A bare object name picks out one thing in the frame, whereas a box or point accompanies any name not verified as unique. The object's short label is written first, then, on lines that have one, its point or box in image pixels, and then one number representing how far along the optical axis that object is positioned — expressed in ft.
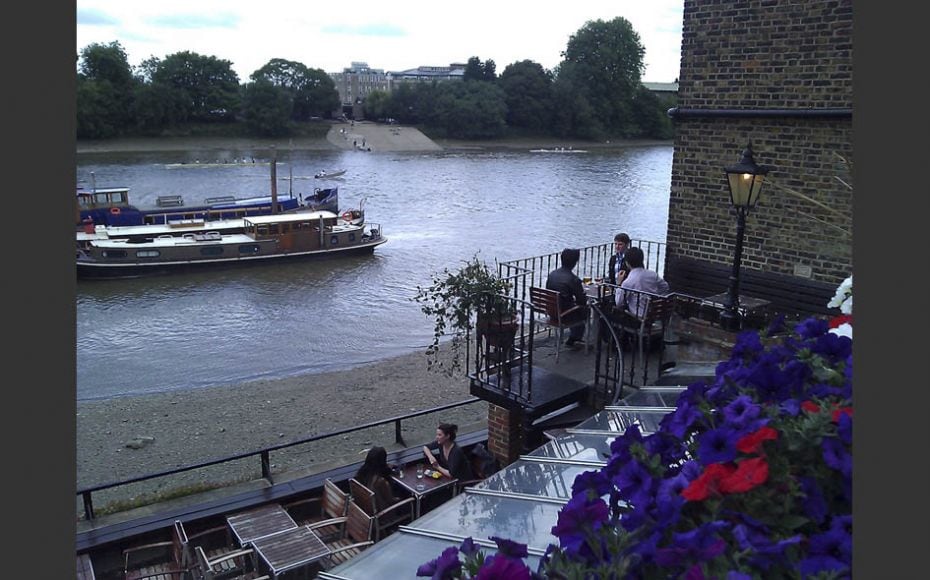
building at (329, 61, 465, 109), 564.30
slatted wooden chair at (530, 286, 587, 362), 27.78
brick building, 26.71
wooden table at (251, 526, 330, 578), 22.21
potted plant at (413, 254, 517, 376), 26.25
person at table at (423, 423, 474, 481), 27.45
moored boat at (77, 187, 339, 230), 123.44
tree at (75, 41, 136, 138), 249.75
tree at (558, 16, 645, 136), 330.75
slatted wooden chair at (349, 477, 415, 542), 25.22
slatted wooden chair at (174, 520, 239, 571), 24.09
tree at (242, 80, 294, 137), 280.72
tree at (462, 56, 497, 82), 361.71
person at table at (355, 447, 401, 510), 26.40
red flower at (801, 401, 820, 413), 9.10
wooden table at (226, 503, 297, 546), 24.39
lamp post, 24.43
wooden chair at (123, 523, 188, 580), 24.43
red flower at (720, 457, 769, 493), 7.84
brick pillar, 27.14
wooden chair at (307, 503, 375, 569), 23.94
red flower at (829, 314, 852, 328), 12.93
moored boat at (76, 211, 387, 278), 105.60
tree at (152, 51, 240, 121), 290.76
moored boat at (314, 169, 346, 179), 194.12
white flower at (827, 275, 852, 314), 13.33
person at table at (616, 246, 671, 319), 27.22
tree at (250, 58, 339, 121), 322.96
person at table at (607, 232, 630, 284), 32.50
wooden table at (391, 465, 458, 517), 26.66
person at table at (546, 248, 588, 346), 28.19
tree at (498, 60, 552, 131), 309.42
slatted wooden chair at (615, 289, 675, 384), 25.66
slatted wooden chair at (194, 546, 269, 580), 22.82
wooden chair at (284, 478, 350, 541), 26.20
